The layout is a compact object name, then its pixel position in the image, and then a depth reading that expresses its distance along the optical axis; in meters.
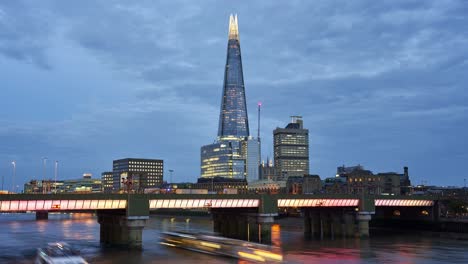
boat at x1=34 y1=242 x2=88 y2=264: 50.97
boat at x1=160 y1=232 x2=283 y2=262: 66.62
